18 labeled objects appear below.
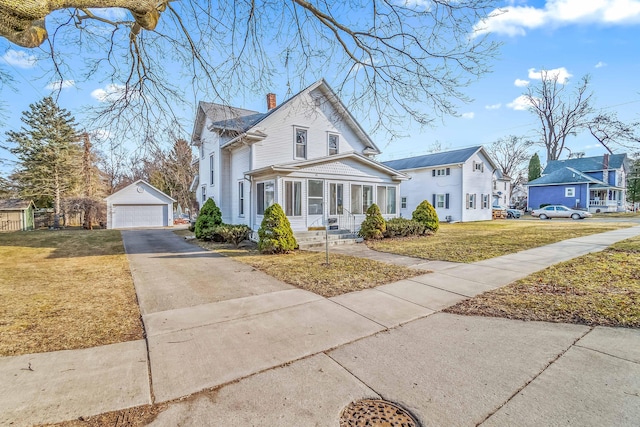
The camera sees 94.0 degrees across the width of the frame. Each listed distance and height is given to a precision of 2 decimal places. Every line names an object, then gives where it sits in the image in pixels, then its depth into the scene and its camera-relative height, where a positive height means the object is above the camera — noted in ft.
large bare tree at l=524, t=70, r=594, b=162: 125.18 +42.84
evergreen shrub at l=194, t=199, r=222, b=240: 48.44 -1.86
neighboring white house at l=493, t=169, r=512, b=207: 128.98 +6.26
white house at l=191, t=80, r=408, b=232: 43.93 +5.73
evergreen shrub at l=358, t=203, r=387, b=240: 45.07 -2.77
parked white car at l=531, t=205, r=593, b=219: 88.02 -2.19
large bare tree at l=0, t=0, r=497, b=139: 18.56 +10.82
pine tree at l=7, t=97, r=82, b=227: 78.12 +13.59
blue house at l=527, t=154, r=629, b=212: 110.32 +8.20
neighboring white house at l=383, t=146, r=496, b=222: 82.12 +6.43
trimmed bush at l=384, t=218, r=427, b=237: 46.85 -3.45
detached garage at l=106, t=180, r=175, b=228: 82.43 +0.25
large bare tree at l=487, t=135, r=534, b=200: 147.64 +26.35
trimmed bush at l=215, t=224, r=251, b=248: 42.45 -3.68
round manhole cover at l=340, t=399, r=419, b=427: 7.54 -5.49
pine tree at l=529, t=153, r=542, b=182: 144.36 +18.41
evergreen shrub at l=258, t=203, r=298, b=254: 34.30 -3.01
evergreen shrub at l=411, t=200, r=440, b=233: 51.47 -1.82
